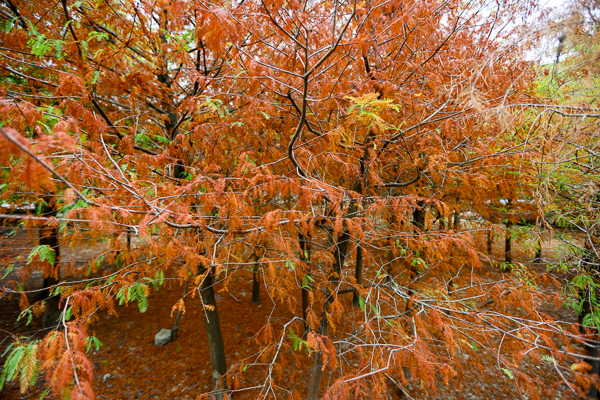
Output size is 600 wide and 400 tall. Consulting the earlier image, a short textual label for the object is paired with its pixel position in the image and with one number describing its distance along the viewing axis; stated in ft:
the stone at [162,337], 21.24
